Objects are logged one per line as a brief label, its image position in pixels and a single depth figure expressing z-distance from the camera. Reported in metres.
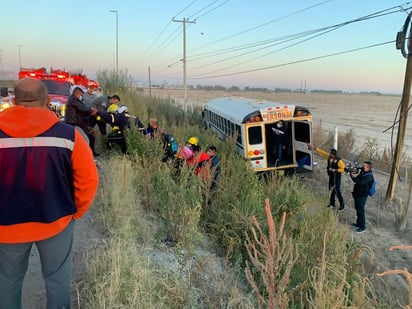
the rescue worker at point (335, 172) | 8.36
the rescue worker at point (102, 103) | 8.61
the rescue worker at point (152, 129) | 7.39
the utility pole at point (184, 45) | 31.02
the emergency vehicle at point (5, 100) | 10.48
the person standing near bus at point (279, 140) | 10.31
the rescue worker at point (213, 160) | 6.13
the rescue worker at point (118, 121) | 7.84
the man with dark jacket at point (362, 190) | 7.36
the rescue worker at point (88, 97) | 10.32
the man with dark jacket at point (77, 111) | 7.31
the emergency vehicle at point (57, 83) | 11.29
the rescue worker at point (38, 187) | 2.05
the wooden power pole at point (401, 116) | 9.01
